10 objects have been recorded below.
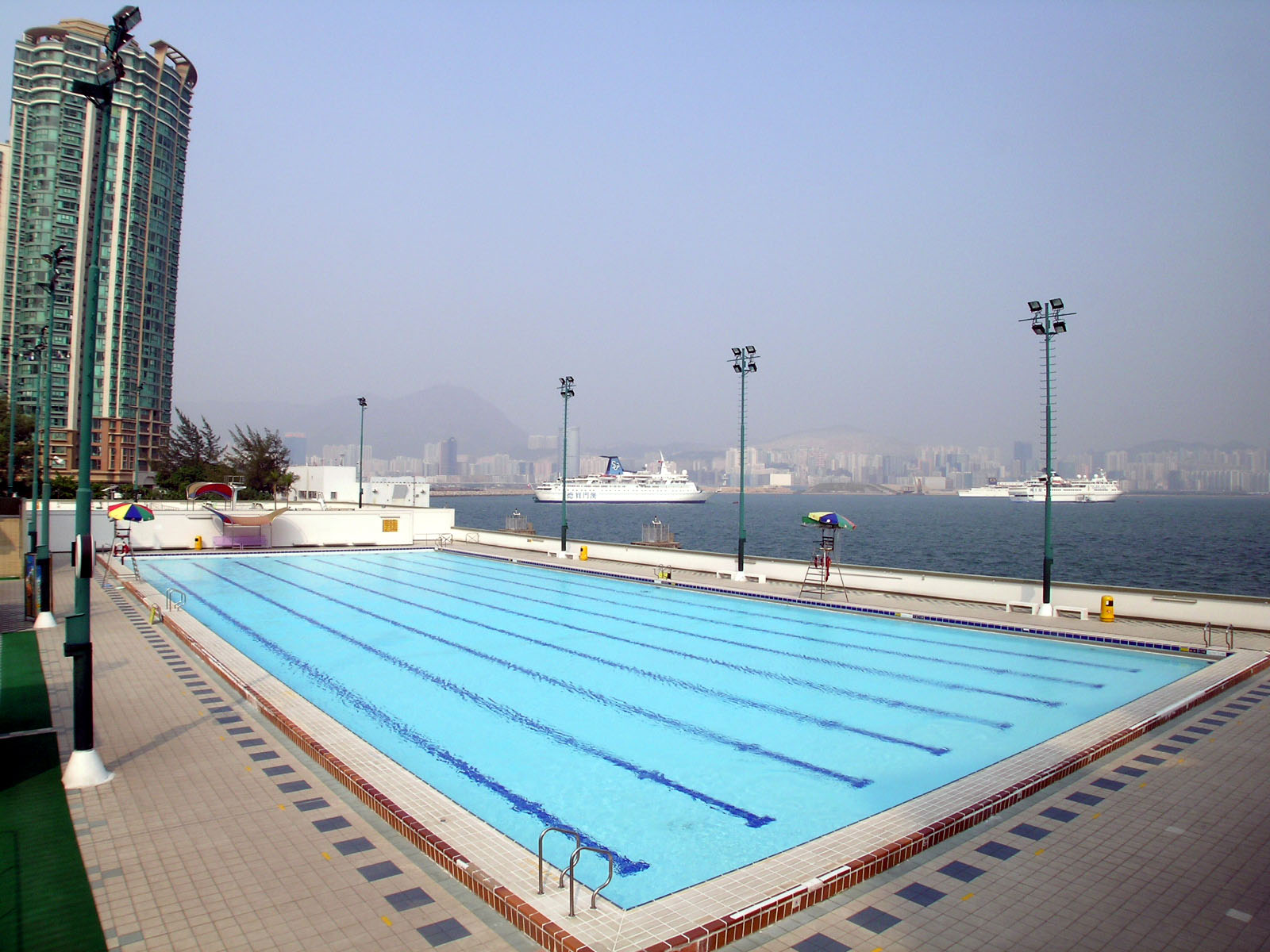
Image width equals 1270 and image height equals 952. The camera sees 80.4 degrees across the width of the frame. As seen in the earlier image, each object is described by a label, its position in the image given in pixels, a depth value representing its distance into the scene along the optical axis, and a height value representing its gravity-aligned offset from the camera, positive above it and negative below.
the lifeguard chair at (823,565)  17.72 -1.79
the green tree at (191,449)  51.88 +2.25
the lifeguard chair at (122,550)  21.17 -2.30
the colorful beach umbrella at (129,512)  21.11 -0.96
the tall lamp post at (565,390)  27.89 +3.69
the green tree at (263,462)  46.53 +1.26
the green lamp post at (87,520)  6.32 -0.36
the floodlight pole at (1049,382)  15.23 +2.46
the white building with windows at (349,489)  46.53 -0.32
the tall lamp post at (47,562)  12.88 -1.45
